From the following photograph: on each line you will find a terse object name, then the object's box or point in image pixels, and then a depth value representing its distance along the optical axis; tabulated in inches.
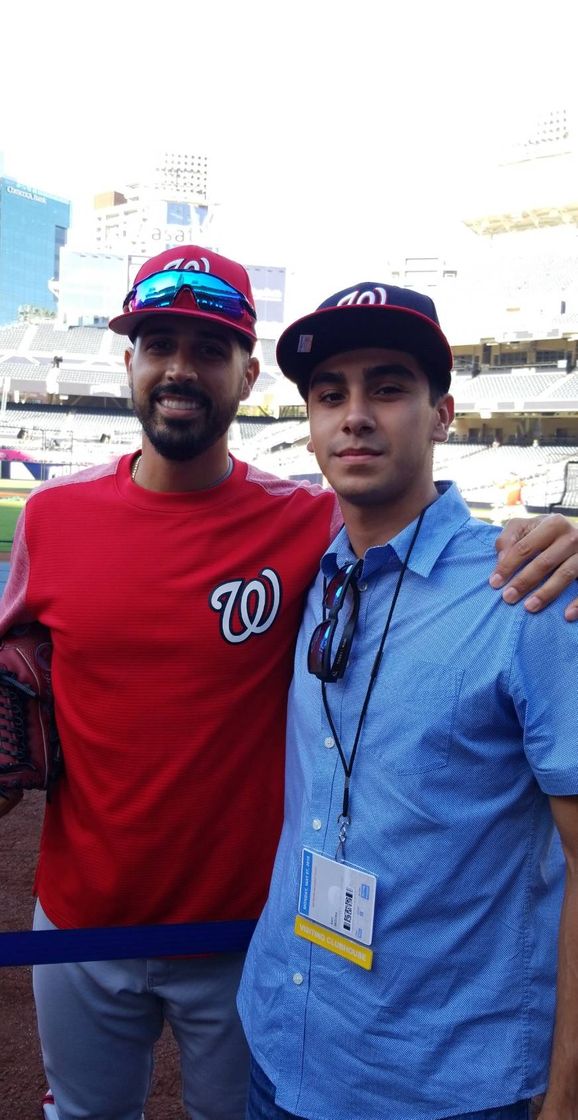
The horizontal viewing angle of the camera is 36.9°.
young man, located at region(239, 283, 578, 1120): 57.3
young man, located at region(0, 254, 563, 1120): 82.6
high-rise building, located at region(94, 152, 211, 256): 3147.1
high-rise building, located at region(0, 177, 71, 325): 5383.9
